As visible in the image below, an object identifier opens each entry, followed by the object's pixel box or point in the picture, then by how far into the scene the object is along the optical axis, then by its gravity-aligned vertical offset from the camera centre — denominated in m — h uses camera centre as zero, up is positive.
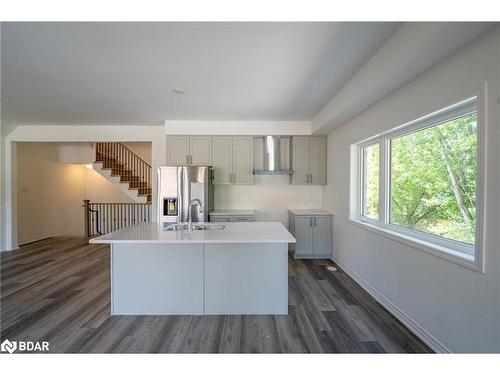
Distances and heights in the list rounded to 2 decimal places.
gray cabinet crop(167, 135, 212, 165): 4.36 +0.69
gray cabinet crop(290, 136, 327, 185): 4.51 +0.50
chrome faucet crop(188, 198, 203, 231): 2.56 -0.45
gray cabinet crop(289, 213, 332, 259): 4.18 -0.92
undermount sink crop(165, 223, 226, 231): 2.77 -0.52
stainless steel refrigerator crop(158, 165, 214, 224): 3.97 -0.10
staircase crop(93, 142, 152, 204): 6.47 +0.50
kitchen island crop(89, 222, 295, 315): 2.37 -0.97
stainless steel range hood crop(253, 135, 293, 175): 4.49 +0.60
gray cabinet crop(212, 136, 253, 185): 4.42 +0.49
